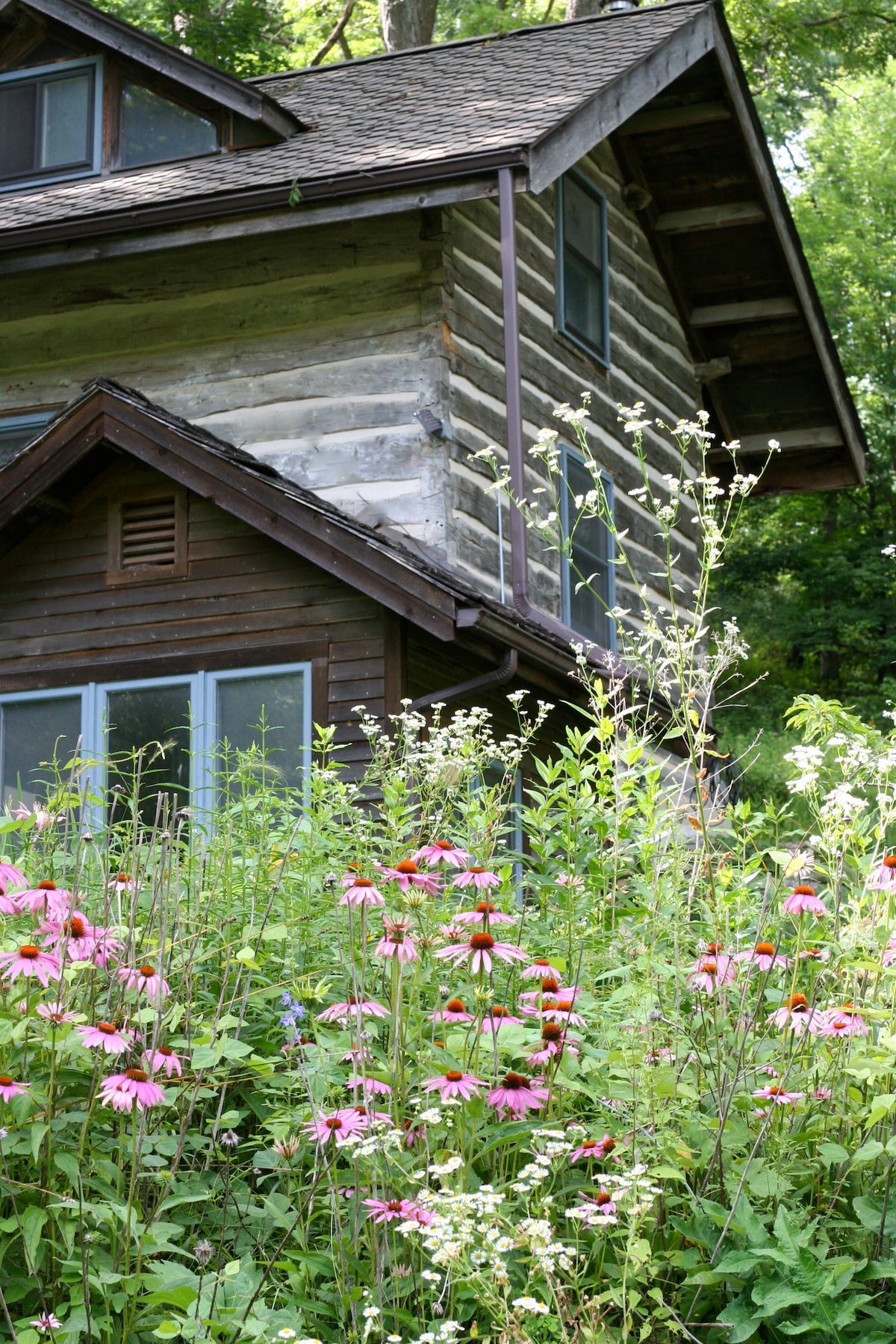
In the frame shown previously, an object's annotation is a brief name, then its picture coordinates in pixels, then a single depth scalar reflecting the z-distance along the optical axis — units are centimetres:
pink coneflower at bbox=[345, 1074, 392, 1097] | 620
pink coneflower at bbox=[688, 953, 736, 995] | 703
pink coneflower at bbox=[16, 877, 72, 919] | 689
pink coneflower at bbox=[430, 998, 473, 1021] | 650
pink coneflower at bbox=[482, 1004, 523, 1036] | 631
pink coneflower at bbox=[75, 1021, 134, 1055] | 602
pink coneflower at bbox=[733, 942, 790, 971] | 678
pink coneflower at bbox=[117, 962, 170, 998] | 656
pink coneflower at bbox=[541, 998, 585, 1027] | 637
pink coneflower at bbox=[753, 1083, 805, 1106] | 660
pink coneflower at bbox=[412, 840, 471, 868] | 719
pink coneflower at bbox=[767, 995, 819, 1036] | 671
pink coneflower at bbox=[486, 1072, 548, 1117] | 621
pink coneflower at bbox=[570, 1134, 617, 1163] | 636
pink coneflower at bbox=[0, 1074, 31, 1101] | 610
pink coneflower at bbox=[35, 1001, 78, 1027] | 630
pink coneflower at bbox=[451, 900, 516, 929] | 651
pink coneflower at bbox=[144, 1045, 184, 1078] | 631
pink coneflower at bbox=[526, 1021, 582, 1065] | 634
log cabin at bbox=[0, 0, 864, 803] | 1894
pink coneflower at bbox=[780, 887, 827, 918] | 693
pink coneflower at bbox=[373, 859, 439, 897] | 690
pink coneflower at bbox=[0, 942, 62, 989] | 627
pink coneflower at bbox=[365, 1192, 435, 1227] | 590
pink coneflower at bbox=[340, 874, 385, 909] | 672
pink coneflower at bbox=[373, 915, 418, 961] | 654
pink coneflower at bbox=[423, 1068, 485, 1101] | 602
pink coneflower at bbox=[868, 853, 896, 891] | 699
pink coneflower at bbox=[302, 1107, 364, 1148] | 618
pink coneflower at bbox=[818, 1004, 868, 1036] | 661
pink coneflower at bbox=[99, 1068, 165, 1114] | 593
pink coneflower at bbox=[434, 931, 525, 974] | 622
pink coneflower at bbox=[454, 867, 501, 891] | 673
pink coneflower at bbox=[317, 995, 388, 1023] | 681
